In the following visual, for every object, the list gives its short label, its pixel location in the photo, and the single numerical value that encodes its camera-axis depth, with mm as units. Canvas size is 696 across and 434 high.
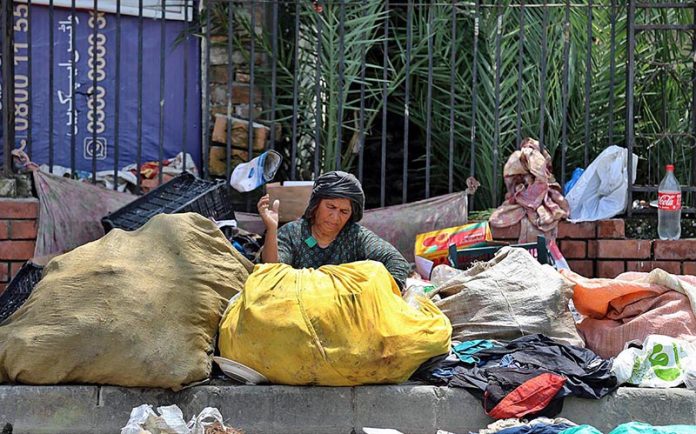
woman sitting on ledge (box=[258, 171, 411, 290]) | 6395
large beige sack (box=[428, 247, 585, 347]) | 6082
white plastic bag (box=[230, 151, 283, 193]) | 7227
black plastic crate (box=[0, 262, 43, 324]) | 6344
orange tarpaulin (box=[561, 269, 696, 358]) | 6102
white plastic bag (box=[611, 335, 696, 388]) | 5750
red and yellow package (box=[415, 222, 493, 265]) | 7035
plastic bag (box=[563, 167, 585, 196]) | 7332
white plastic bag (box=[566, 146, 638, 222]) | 7258
